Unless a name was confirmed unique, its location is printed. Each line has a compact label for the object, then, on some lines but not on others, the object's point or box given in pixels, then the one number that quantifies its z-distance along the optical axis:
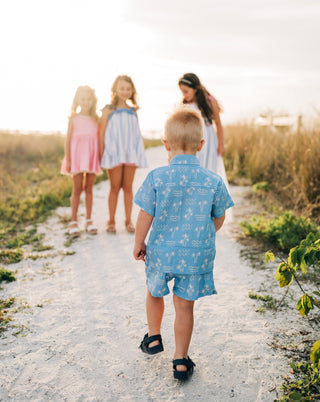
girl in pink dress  5.10
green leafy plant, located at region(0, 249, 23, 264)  4.52
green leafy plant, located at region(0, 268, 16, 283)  3.94
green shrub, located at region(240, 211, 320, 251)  4.41
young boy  2.24
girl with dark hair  4.68
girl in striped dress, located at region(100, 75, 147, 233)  5.05
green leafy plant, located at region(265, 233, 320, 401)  2.07
